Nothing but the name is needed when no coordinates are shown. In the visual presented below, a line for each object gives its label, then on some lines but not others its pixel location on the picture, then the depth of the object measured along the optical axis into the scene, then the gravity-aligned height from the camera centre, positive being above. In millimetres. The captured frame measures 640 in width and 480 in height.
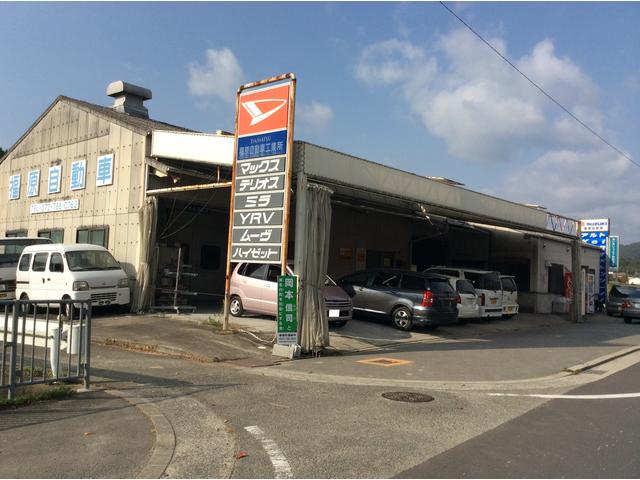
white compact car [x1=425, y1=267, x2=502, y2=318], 18812 -471
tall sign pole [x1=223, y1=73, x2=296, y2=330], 11570 +1986
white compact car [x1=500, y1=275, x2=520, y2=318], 19922 -872
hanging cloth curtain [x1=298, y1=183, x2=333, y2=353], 11227 -137
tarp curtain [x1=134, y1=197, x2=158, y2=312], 15531 +75
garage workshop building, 15055 +1962
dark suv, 14969 -814
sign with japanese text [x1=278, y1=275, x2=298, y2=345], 10953 -943
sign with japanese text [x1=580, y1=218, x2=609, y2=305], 32406 +2373
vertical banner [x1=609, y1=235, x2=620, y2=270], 38850 +2108
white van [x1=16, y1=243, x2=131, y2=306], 14531 -583
